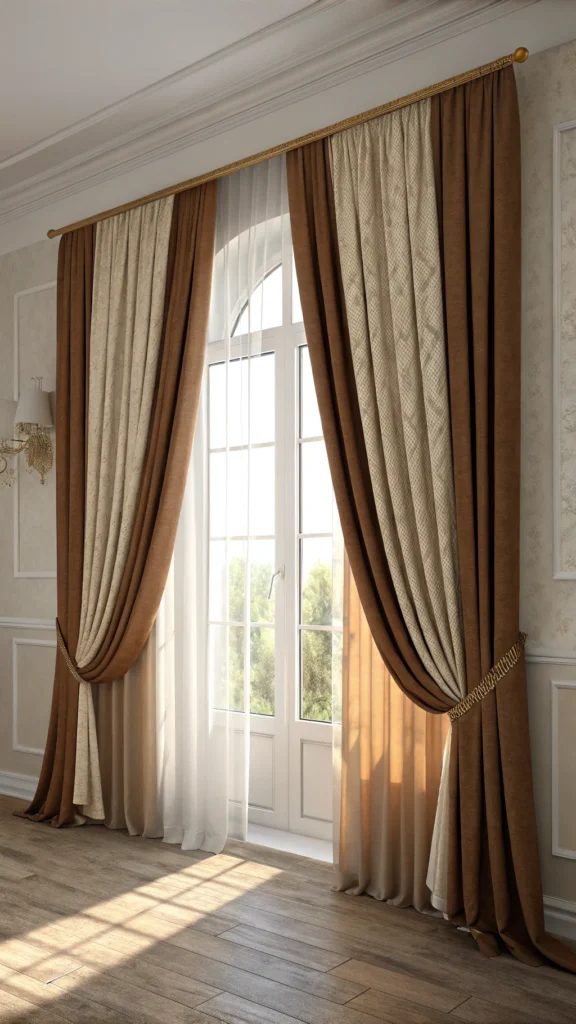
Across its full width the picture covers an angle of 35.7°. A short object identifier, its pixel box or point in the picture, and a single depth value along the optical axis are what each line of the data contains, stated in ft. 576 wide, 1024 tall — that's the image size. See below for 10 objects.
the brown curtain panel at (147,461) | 12.82
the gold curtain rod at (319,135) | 9.79
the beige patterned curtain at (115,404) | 13.38
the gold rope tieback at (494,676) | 9.45
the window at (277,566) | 12.66
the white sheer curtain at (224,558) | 12.57
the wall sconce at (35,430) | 14.96
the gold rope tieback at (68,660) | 13.99
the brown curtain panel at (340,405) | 10.34
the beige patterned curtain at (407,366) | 10.01
